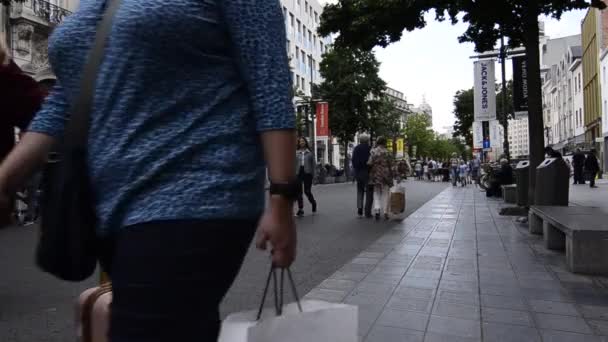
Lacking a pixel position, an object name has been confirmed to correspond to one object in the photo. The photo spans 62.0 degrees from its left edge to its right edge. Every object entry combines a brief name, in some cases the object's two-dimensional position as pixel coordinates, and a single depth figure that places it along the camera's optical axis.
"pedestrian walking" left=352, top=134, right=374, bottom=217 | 11.03
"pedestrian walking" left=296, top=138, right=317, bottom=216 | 11.16
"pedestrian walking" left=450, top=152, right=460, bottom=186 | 29.61
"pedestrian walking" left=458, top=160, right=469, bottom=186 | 30.06
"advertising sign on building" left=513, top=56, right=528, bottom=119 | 11.64
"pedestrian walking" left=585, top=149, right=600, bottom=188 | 24.51
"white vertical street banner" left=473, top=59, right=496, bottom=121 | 14.30
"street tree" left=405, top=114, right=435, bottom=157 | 79.56
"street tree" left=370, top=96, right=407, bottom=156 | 44.88
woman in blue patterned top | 1.17
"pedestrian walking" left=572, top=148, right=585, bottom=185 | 27.20
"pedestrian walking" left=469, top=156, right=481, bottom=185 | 28.53
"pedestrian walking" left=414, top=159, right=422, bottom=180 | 46.00
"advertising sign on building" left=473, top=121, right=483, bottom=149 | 26.63
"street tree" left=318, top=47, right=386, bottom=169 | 42.72
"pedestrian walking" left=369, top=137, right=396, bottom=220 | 10.45
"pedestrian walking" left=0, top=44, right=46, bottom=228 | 1.90
